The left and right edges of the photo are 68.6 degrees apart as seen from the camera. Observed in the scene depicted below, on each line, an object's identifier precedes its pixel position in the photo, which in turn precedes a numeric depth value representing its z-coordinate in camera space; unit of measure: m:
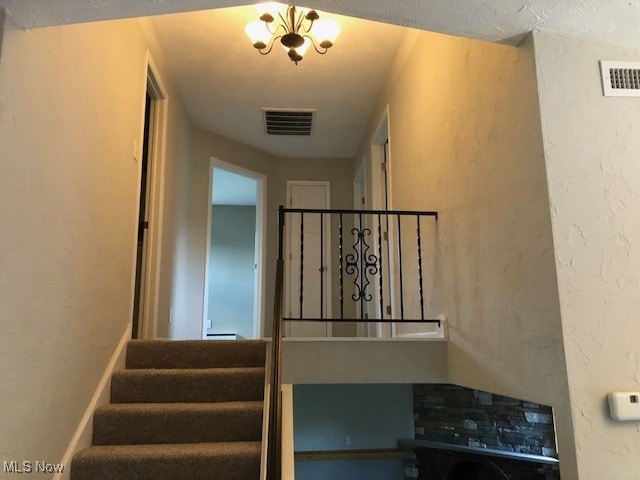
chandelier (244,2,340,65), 3.26
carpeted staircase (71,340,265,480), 2.25
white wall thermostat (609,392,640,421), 1.75
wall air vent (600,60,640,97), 2.03
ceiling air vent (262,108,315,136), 5.27
